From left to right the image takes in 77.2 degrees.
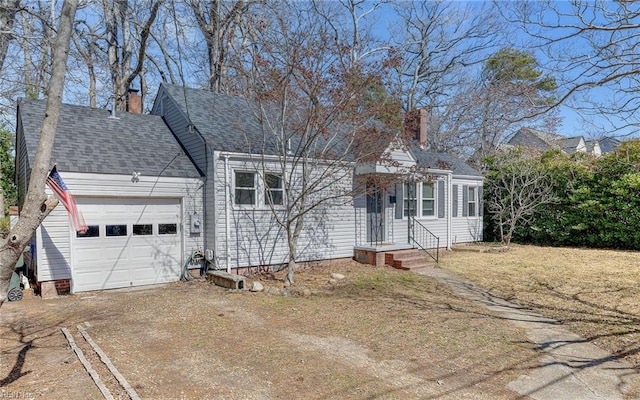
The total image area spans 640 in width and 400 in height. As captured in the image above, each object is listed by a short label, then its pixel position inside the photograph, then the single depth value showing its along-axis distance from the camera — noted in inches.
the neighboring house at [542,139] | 1001.5
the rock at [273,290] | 351.1
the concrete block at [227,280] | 358.0
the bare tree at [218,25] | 679.1
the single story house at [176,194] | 354.3
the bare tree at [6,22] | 578.9
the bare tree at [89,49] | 675.8
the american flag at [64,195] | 305.3
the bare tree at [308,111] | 354.6
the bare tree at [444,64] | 1026.7
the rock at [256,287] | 352.6
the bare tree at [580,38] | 212.5
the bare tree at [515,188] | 656.4
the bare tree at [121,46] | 667.4
